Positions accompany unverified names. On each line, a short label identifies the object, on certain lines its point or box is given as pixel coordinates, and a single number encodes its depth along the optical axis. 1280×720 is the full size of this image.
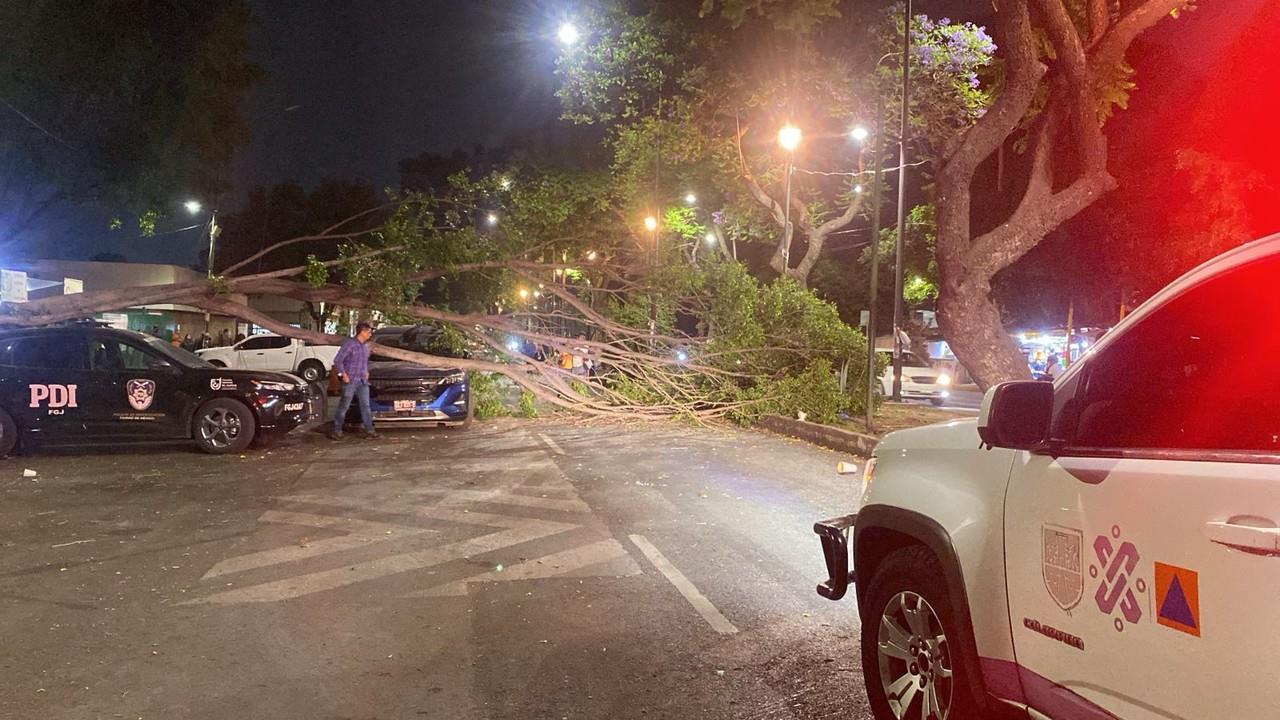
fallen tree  14.66
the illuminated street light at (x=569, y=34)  21.33
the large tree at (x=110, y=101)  14.42
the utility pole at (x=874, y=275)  15.06
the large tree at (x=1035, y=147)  12.17
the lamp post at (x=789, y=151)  19.92
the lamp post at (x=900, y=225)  15.24
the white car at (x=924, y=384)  24.47
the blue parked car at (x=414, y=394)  13.97
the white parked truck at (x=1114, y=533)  2.16
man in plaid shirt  13.12
